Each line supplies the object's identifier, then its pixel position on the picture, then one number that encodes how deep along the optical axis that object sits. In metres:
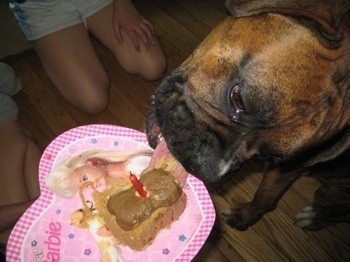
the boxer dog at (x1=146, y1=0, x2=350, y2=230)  0.32
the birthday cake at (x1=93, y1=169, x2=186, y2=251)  0.38
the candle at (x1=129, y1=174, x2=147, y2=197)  0.39
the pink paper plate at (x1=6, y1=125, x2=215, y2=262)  0.37
